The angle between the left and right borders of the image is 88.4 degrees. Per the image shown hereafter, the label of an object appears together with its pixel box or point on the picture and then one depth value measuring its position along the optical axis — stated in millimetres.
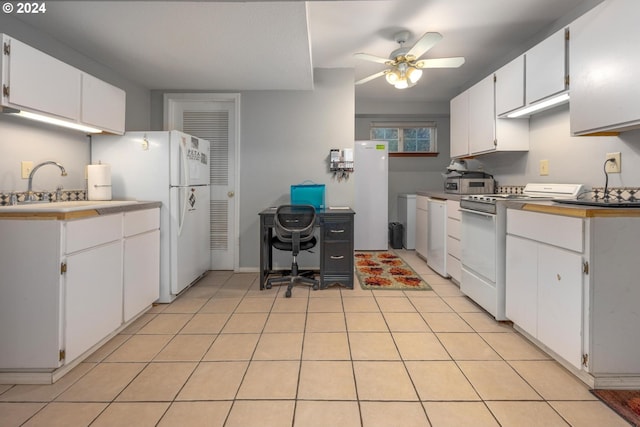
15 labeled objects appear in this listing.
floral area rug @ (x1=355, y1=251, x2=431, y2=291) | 3461
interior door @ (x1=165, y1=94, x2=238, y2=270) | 3988
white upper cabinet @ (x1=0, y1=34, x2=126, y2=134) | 1773
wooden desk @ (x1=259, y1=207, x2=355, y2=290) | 3344
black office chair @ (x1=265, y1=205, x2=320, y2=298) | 3207
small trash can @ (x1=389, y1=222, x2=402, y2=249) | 5520
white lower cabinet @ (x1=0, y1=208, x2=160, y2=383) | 1705
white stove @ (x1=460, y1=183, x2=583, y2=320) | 2449
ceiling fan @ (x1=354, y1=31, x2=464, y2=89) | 2891
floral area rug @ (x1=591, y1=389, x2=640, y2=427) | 1445
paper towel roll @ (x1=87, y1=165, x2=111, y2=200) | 2611
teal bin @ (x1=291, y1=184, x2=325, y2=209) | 3746
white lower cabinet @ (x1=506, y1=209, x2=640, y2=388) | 1612
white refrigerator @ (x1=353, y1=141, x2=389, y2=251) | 5223
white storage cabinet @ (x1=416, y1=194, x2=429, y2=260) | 4351
